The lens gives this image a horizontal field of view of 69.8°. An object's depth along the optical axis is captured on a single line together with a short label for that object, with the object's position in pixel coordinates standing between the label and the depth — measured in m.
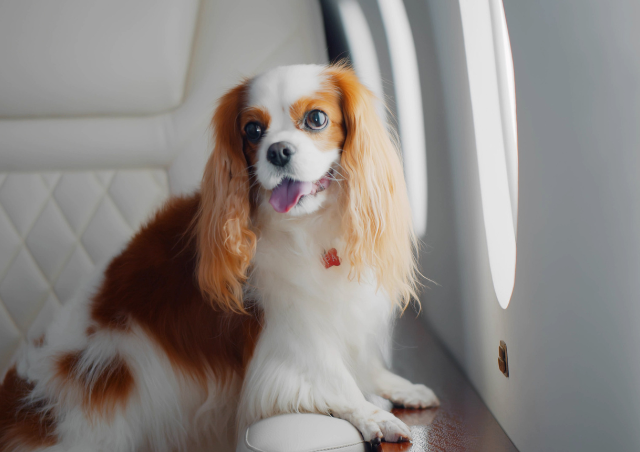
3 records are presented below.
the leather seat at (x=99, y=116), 1.67
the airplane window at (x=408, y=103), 1.15
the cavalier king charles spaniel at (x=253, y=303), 0.97
